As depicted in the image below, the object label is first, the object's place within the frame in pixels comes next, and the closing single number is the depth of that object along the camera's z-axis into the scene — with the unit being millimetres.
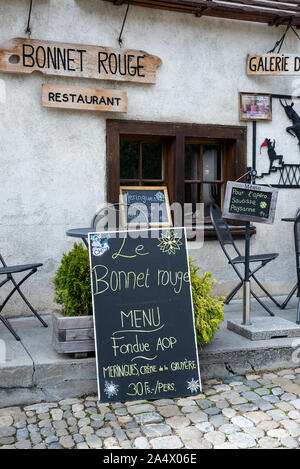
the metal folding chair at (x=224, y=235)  5103
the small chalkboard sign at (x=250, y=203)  4336
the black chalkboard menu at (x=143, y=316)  3504
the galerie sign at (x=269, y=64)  5777
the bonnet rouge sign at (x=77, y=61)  4848
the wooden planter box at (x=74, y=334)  3650
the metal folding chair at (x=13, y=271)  4074
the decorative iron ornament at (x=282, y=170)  5984
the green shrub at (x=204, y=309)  3766
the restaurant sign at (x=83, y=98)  4957
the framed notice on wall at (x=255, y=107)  5840
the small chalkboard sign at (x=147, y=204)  5539
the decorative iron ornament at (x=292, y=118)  6047
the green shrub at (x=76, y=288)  3795
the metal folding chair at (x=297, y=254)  4747
